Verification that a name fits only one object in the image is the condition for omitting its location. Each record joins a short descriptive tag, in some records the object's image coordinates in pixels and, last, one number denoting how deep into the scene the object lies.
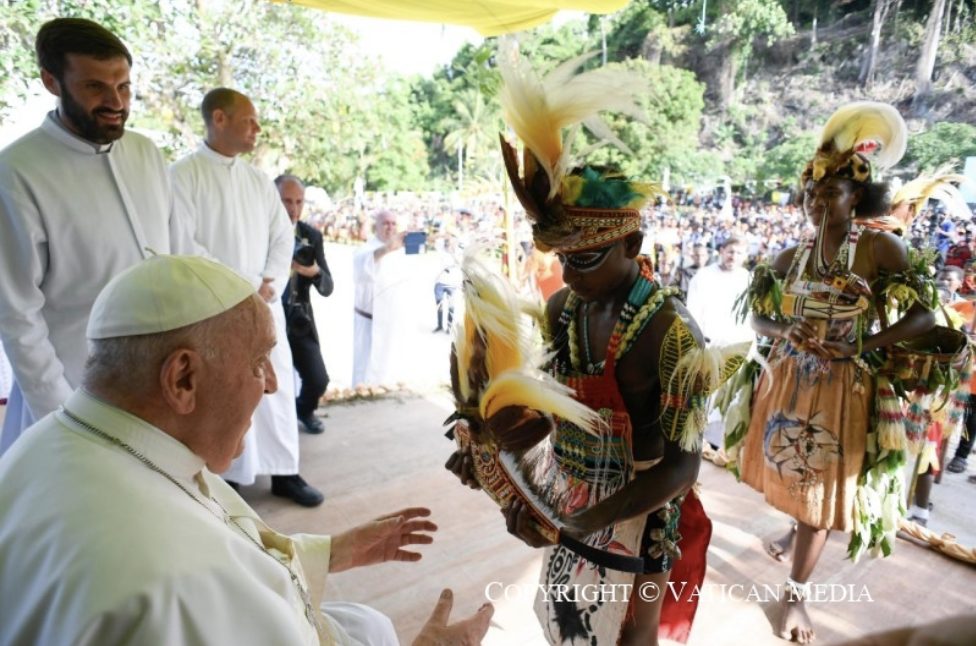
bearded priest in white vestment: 2.30
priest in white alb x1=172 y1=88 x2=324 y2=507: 3.38
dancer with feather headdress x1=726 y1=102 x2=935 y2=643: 2.65
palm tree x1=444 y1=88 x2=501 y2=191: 32.61
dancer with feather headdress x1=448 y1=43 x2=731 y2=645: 1.59
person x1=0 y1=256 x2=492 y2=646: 0.91
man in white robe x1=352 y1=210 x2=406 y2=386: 6.21
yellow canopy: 4.14
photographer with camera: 4.56
